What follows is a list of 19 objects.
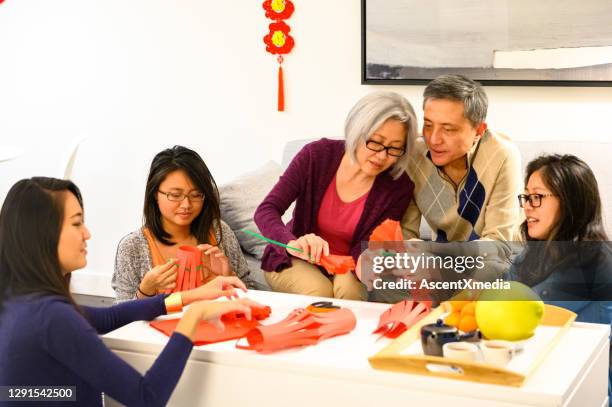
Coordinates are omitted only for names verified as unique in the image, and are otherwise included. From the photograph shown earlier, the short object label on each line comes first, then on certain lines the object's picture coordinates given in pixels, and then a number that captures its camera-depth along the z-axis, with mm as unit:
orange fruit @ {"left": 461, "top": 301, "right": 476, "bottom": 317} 1994
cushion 3510
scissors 2287
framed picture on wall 3393
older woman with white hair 2684
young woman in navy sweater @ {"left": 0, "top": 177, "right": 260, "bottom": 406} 1811
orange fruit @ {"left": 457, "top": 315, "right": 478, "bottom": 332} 1972
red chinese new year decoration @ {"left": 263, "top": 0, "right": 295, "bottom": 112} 3945
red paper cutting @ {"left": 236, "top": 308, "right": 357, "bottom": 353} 1965
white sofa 3203
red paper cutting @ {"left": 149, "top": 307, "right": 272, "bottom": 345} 2045
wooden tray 1697
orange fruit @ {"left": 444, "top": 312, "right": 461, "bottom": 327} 2008
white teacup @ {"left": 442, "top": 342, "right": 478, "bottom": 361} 1783
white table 1721
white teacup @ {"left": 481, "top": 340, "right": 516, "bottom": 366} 1807
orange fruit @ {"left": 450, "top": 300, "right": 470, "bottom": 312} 2053
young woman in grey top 2807
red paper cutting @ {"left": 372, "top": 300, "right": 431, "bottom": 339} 2076
